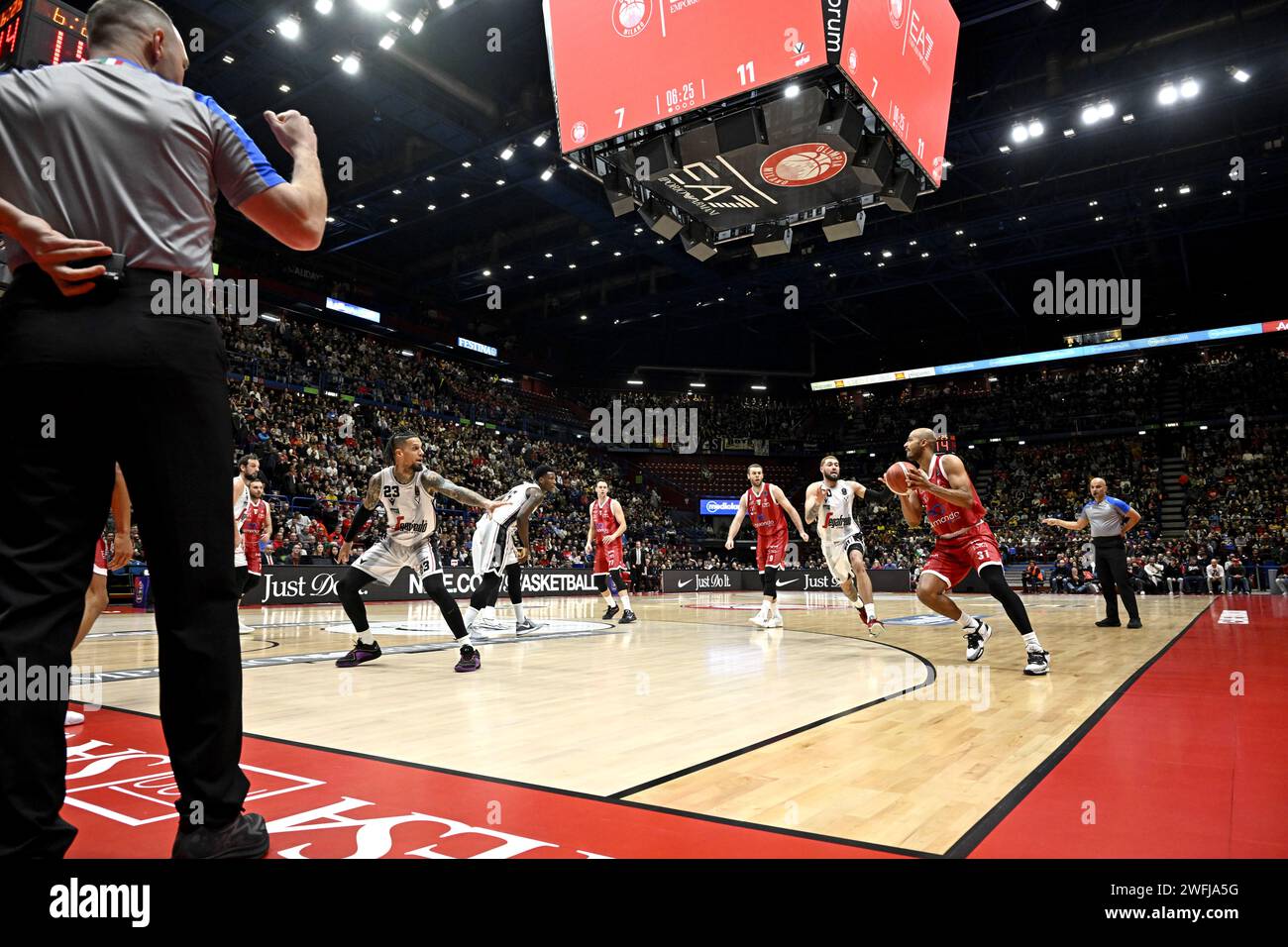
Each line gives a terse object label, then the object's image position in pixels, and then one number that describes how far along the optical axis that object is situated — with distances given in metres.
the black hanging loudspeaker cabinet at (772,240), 10.55
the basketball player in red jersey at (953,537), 5.81
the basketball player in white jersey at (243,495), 8.89
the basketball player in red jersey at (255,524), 9.89
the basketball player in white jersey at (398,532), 6.08
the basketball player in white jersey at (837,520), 9.16
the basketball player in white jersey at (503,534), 8.24
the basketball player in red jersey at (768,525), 10.22
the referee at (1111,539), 9.34
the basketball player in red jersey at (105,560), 3.13
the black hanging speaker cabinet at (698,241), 10.64
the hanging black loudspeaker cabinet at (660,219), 10.01
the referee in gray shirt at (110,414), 1.54
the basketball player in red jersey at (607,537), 11.48
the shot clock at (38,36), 3.79
